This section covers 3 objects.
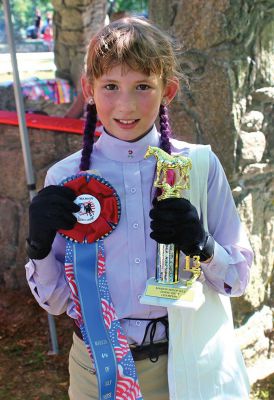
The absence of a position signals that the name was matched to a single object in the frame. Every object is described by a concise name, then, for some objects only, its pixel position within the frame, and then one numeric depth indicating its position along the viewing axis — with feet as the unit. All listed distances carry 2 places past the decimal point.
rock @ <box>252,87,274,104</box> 8.96
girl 4.82
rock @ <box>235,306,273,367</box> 9.92
